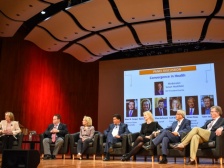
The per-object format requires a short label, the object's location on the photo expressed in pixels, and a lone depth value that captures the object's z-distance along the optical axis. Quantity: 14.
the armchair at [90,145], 6.13
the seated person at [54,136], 5.96
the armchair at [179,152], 4.72
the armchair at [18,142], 5.86
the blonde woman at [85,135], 6.09
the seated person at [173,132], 4.75
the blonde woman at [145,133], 5.24
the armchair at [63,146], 6.21
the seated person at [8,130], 5.81
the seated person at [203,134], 4.34
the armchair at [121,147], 5.75
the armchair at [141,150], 5.20
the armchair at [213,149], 4.35
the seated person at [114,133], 5.70
